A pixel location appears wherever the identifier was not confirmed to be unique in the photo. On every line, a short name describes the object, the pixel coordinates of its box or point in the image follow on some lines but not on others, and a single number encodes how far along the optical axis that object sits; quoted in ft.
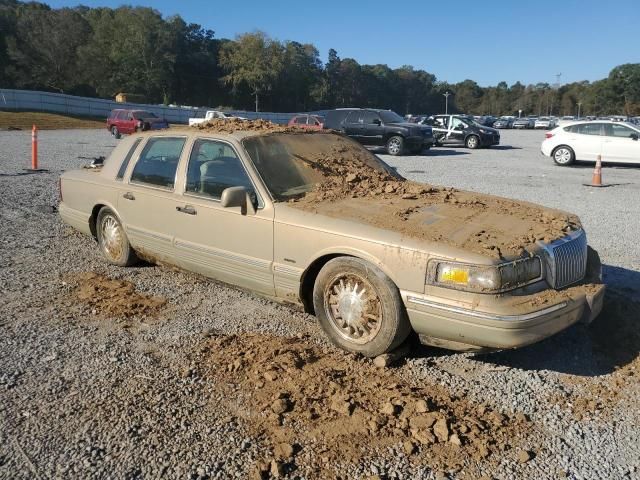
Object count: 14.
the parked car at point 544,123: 212.95
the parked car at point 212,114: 102.59
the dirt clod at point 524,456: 8.94
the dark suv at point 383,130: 67.10
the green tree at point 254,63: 279.90
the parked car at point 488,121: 170.63
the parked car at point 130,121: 93.71
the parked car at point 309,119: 74.02
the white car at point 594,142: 54.98
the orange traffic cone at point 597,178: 41.73
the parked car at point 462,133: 80.69
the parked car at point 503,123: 209.73
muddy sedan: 10.89
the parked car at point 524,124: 217.97
